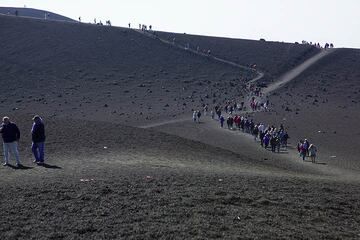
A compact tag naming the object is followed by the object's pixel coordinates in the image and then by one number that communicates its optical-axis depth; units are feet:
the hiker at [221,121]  179.37
